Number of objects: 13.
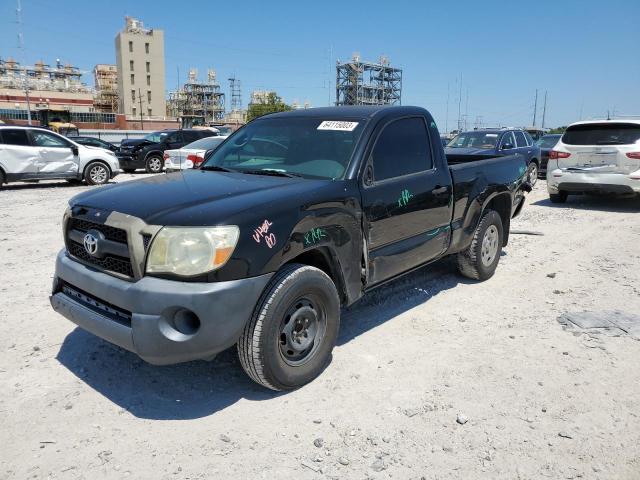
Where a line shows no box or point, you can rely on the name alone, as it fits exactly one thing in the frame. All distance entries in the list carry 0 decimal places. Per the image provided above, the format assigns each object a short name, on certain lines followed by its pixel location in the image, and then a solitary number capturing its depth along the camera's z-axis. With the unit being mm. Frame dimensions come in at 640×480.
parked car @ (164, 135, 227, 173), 14430
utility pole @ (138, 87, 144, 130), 98856
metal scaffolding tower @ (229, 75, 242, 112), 145625
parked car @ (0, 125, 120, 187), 12828
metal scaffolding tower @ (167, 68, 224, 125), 134250
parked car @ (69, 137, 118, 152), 21594
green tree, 96144
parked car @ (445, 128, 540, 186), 12820
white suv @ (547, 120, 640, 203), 9867
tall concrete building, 99250
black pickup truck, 2783
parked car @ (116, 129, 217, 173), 18438
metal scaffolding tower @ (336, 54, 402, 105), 101250
